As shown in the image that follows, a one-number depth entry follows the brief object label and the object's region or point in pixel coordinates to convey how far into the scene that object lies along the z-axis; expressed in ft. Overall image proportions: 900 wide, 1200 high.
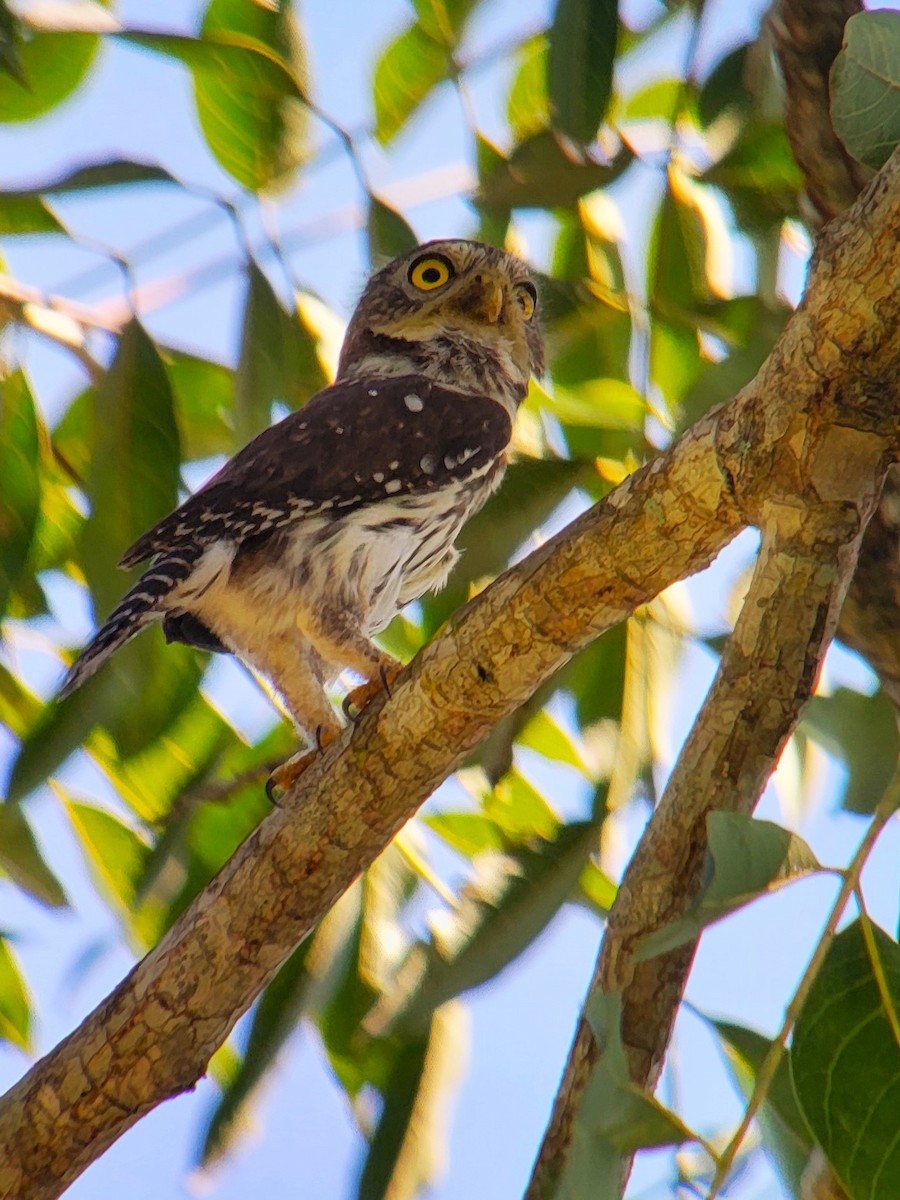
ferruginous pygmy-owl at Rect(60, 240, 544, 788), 22.61
